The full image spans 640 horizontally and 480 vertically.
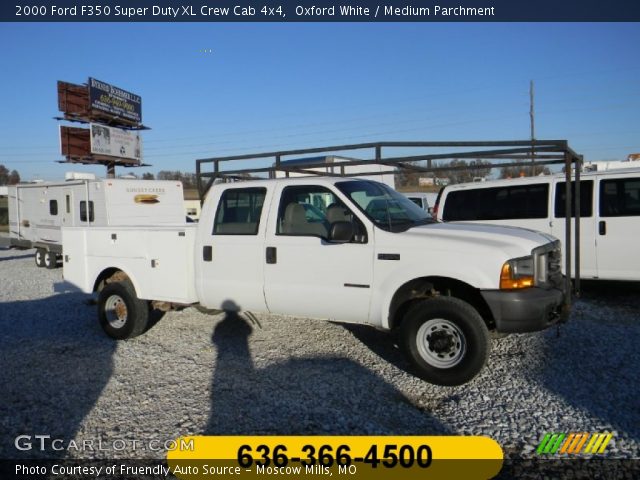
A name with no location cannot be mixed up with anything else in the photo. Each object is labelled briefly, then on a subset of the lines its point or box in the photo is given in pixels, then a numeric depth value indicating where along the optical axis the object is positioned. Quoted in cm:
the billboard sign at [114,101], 3331
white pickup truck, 431
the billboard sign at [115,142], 3294
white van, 755
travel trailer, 1365
